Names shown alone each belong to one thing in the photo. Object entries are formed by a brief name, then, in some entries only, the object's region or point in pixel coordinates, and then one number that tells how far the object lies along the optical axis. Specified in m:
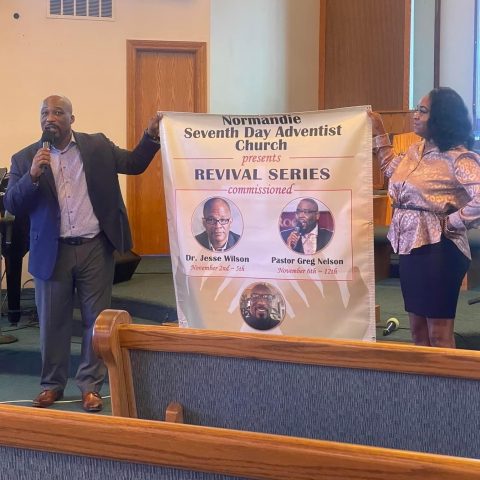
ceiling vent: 6.36
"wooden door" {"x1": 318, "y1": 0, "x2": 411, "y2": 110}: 7.75
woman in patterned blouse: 2.80
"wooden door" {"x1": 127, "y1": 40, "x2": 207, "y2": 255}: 6.56
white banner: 2.89
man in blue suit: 3.45
